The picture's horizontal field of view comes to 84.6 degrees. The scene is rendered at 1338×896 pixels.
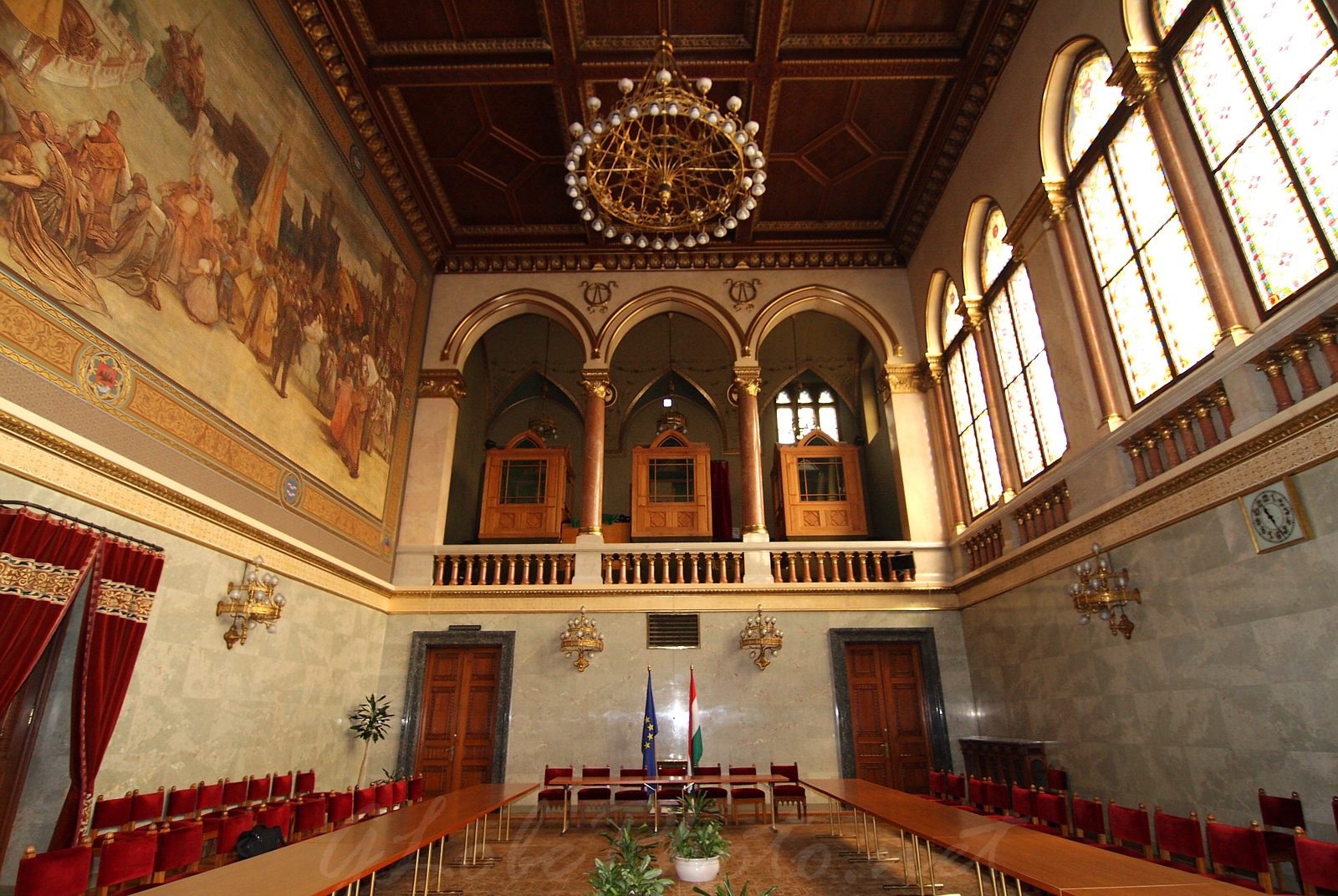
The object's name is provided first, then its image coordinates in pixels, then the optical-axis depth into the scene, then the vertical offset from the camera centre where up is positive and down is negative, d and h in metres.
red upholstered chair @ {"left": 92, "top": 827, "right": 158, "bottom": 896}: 4.11 -0.64
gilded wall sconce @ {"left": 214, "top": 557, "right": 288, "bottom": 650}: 6.80 +1.16
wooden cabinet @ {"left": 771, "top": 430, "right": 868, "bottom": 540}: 12.47 +3.95
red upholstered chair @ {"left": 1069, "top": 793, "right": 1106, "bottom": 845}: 5.57 -0.63
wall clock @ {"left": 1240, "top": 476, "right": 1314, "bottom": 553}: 4.82 +1.32
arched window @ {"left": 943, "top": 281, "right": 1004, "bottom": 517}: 10.17 +4.32
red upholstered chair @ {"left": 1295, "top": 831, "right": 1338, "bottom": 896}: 3.65 -0.65
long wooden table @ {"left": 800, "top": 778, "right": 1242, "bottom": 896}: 3.43 -0.66
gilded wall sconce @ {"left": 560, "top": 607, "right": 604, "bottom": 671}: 10.01 +1.19
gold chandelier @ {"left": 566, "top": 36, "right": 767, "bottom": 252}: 6.93 +5.46
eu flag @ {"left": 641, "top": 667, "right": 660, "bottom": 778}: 9.16 -0.10
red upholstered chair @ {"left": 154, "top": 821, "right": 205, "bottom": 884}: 4.53 -0.64
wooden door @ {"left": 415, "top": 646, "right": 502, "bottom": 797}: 10.12 +0.23
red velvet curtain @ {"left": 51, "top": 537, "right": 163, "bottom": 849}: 5.05 +0.55
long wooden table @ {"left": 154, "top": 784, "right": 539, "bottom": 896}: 3.52 -0.64
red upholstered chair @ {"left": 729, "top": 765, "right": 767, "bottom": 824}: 8.63 -0.74
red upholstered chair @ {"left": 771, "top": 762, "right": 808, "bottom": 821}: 8.67 -0.68
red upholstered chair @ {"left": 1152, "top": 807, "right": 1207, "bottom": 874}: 4.69 -0.66
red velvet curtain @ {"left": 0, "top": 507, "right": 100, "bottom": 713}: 4.50 +0.93
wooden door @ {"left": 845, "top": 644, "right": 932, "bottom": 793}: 10.11 +0.20
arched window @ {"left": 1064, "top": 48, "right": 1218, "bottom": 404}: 6.27 +4.24
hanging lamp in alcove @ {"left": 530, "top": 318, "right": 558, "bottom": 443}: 14.10 +5.50
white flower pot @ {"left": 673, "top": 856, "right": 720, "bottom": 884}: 5.11 -0.89
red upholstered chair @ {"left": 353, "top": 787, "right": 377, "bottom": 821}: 7.01 -0.61
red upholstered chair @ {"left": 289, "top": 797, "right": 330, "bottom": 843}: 5.98 -0.62
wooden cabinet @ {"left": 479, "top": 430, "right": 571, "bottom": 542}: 12.66 +3.98
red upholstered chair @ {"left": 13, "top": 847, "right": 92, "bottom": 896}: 3.55 -0.61
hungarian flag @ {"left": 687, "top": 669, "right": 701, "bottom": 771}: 8.98 +0.02
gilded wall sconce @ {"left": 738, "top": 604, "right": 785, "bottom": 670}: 10.12 +1.19
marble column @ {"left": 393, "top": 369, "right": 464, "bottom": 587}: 11.02 +3.95
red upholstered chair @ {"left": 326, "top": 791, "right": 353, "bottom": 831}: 6.48 -0.60
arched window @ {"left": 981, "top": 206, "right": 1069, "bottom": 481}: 8.45 +4.24
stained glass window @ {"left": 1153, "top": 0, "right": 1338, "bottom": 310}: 4.90 +4.02
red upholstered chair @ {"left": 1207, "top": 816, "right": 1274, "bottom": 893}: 4.13 -0.67
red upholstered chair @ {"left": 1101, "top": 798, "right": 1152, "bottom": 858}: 4.98 -0.65
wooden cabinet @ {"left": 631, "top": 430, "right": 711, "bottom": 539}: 12.30 +3.92
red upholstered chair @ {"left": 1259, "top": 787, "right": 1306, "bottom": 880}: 4.41 -0.59
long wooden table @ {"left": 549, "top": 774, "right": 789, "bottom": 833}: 7.86 -0.49
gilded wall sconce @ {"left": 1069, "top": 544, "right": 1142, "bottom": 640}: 6.53 +1.13
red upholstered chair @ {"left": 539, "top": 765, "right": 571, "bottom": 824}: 8.80 -0.66
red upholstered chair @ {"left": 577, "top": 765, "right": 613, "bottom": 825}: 8.91 -0.70
